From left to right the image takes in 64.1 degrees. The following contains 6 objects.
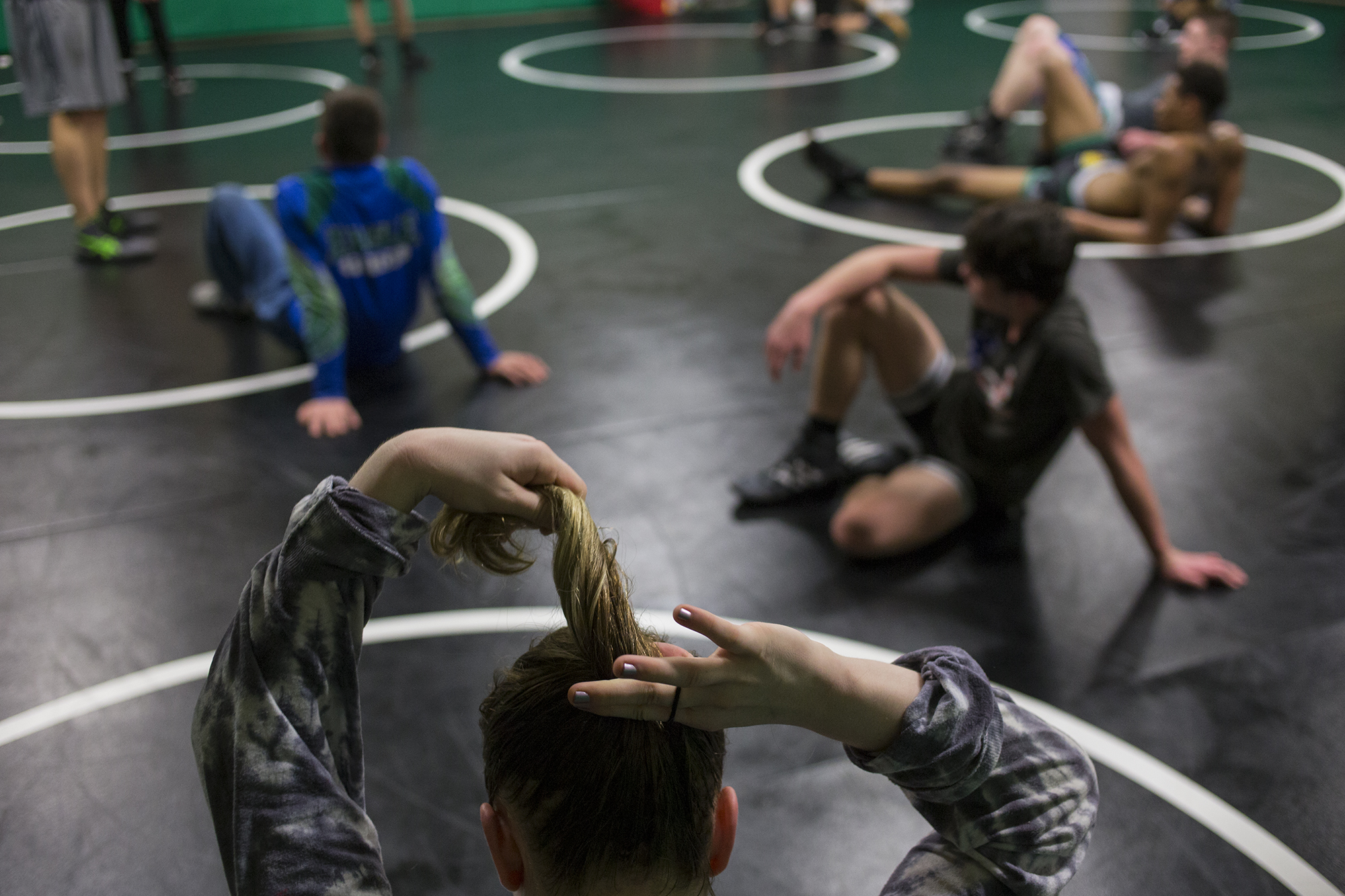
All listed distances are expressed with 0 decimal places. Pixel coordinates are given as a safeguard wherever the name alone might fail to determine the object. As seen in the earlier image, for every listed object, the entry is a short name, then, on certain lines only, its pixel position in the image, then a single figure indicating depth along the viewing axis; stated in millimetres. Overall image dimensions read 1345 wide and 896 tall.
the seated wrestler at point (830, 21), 9078
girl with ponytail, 868
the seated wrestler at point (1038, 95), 5309
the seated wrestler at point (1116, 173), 4418
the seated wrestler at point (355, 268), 3217
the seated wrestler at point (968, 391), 2436
